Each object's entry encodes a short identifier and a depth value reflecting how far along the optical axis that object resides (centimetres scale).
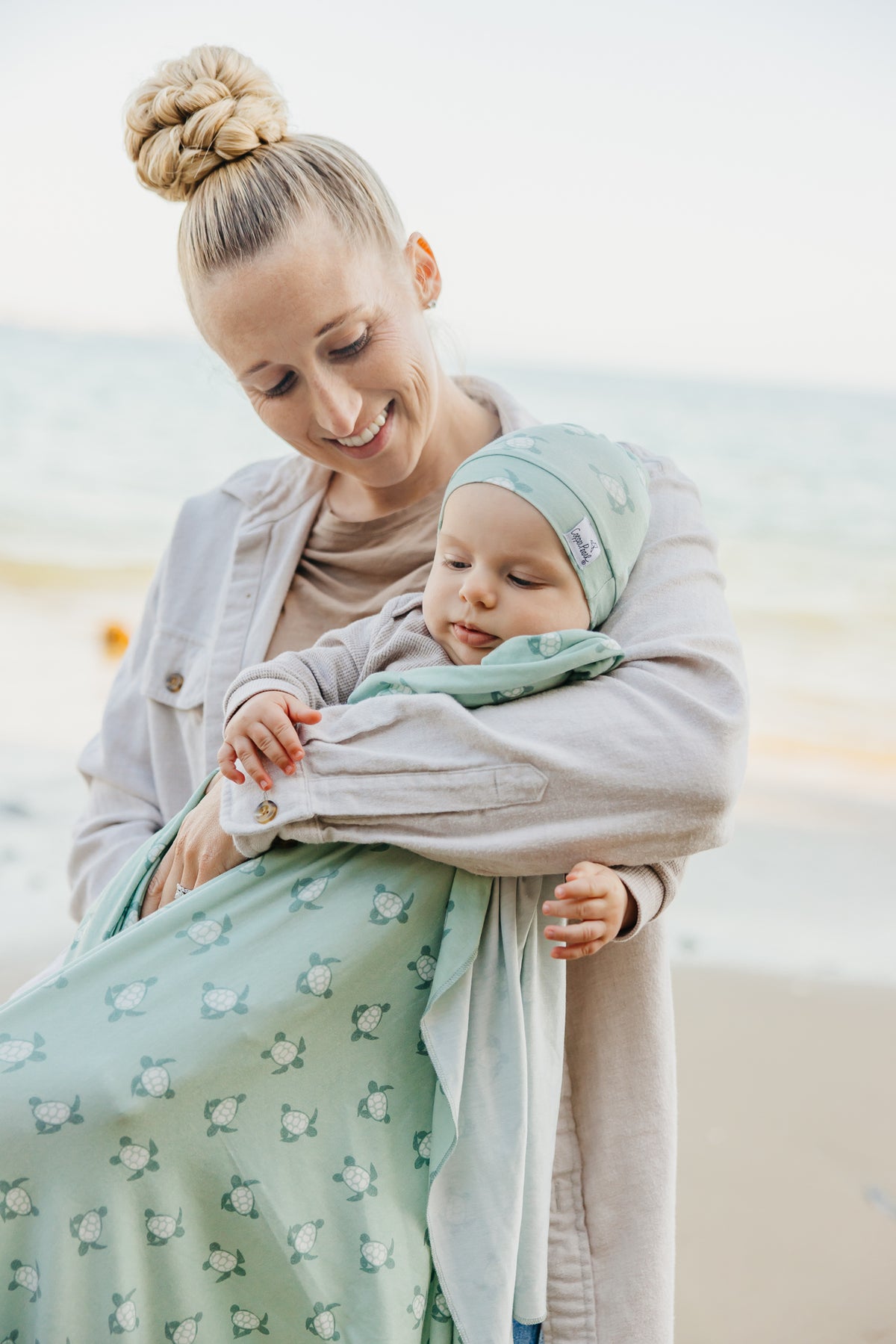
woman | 121
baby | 129
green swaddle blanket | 113
